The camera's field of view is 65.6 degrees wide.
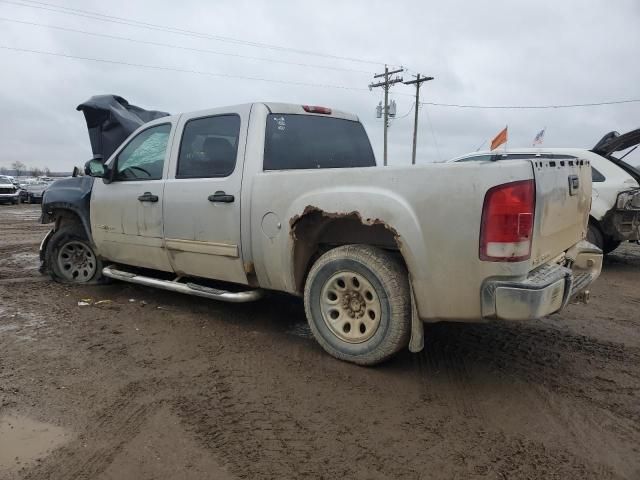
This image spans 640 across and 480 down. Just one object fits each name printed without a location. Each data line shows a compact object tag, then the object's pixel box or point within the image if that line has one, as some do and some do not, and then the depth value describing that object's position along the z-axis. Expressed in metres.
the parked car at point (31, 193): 29.16
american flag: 15.62
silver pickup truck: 2.84
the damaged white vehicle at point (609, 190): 6.97
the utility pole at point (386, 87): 32.85
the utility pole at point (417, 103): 30.76
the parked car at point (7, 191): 27.06
